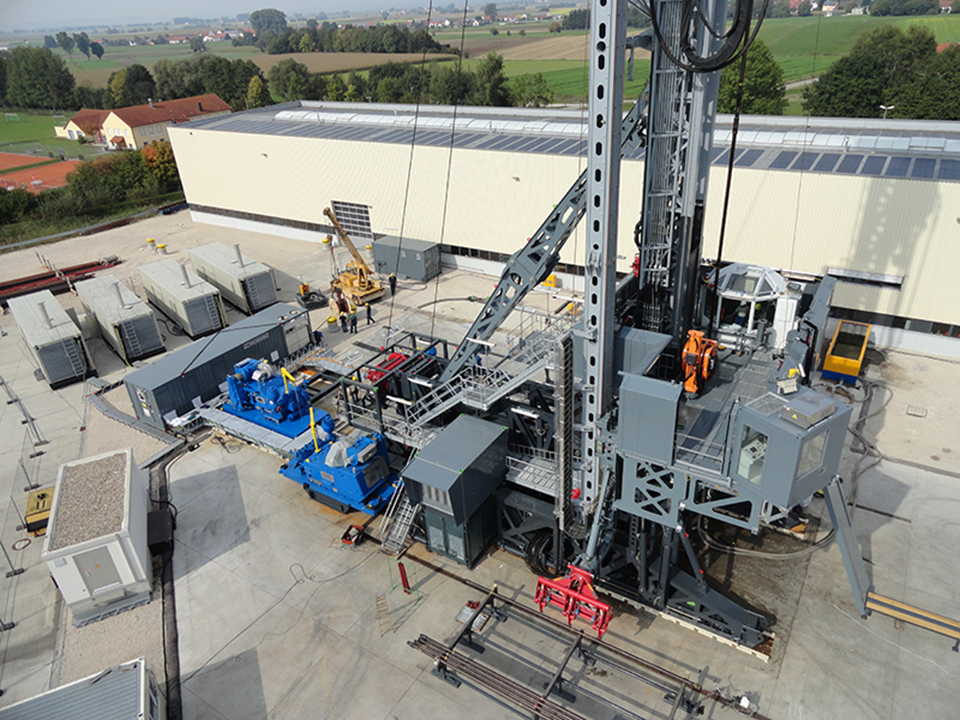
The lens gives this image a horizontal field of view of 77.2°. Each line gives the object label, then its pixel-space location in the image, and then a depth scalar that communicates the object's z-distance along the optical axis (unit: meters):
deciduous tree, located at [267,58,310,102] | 100.69
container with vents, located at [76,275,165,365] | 31.48
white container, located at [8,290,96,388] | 29.75
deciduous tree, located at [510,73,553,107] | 90.31
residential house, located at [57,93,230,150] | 85.38
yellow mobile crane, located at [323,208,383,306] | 36.69
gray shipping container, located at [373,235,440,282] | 38.94
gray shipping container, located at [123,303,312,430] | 25.91
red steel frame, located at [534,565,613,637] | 15.51
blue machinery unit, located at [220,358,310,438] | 25.02
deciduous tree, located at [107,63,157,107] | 108.62
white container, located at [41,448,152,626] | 17.03
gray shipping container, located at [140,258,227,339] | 33.38
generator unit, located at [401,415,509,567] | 17.22
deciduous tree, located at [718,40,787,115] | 66.75
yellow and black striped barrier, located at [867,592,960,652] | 14.75
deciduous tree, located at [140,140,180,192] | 66.19
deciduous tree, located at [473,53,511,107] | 87.59
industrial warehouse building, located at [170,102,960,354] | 26.83
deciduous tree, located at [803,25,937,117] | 67.44
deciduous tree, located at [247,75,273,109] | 99.50
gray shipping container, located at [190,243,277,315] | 35.97
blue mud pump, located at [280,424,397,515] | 19.95
